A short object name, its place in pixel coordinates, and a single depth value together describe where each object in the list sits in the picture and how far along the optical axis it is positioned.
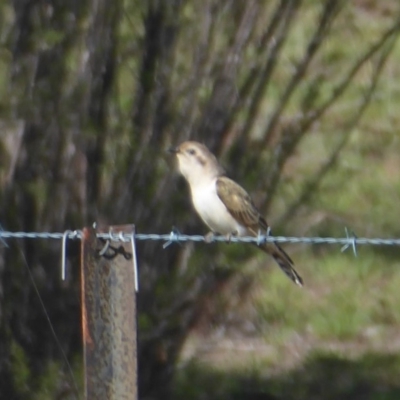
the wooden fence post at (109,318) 7.71
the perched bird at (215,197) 13.52
